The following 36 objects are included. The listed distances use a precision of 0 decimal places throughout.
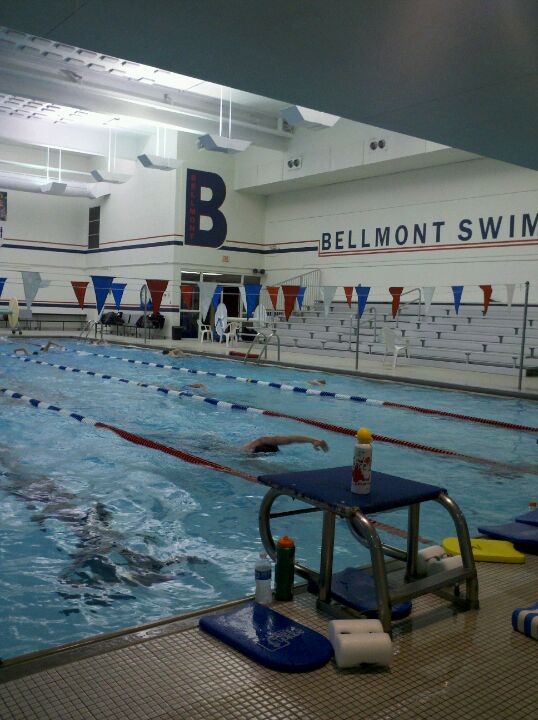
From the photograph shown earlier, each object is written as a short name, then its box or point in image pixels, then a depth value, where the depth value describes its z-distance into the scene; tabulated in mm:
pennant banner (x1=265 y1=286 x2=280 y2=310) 14833
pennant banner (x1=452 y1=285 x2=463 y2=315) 13802
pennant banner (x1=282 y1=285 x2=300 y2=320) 13573
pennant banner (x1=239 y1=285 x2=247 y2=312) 17156
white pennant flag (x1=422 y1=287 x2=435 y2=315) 14633
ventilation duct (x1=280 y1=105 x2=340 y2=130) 12047
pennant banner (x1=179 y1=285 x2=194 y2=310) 21969
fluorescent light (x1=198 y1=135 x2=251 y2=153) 14992
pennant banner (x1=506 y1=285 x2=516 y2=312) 12552
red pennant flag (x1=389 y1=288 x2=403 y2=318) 13891
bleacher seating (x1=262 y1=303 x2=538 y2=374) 14203
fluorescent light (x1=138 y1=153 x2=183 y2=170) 18016
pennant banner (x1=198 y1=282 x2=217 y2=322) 14526
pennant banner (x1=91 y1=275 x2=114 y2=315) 14617
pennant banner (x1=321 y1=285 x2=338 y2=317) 13952
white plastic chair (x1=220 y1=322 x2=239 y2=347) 19269
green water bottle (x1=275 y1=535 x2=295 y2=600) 2816
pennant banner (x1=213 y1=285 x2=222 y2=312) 18353
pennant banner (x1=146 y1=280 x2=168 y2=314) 14469
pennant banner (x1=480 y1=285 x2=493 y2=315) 12762
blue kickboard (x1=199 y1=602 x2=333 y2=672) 2318
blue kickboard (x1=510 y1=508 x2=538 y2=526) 3814
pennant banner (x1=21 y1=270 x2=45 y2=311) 12562
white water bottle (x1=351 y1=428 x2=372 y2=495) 2666
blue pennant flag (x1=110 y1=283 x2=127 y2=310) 16475
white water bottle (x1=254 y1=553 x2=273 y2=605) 2768
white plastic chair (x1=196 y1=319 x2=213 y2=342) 19625
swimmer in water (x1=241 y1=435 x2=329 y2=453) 6383
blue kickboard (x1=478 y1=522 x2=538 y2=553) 3488
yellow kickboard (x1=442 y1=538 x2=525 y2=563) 3326
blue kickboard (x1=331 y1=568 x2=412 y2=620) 2664
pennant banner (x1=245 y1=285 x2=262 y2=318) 15193
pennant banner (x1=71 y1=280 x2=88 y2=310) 16173
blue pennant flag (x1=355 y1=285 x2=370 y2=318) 12638
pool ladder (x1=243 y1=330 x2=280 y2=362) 13328
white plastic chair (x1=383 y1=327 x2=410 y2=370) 13156
